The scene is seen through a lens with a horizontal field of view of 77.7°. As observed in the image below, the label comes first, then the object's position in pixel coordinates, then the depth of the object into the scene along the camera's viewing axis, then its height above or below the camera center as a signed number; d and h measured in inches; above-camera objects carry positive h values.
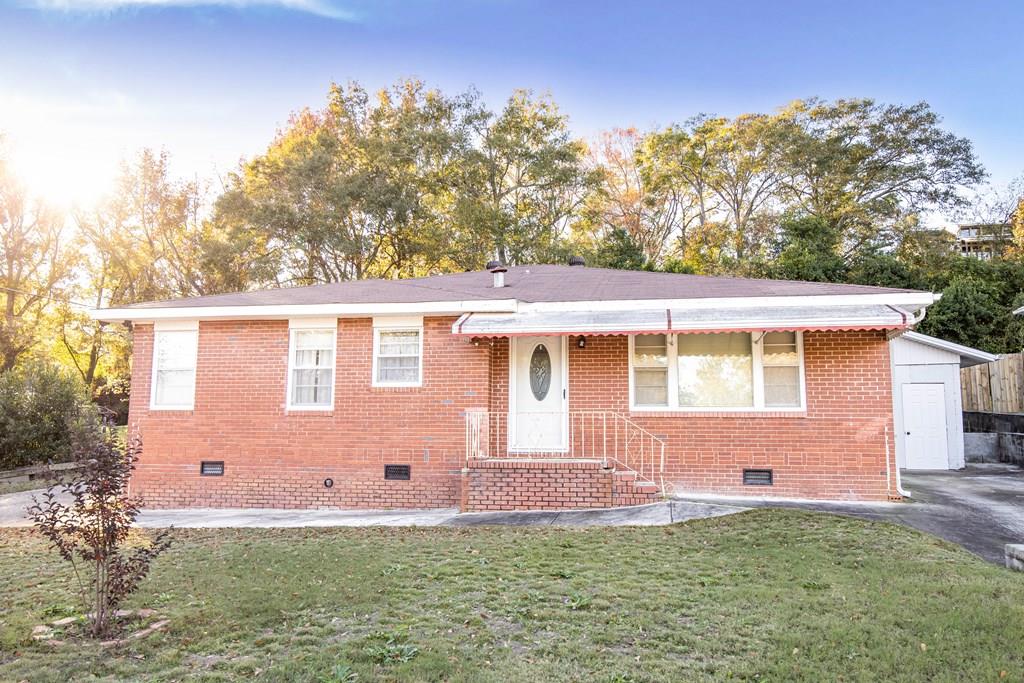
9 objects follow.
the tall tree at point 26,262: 1095.0 +263.5
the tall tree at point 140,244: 1258.8 +321.4
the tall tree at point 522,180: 1115.9 +423.6
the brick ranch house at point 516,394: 417.4 +9.9
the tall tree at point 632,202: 1289.4 +420.5
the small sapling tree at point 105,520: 217.3 -40.1
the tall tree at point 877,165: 1190.3 +462.3
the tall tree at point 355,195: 1144.2 +387.2
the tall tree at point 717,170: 1264.8 +478.7
